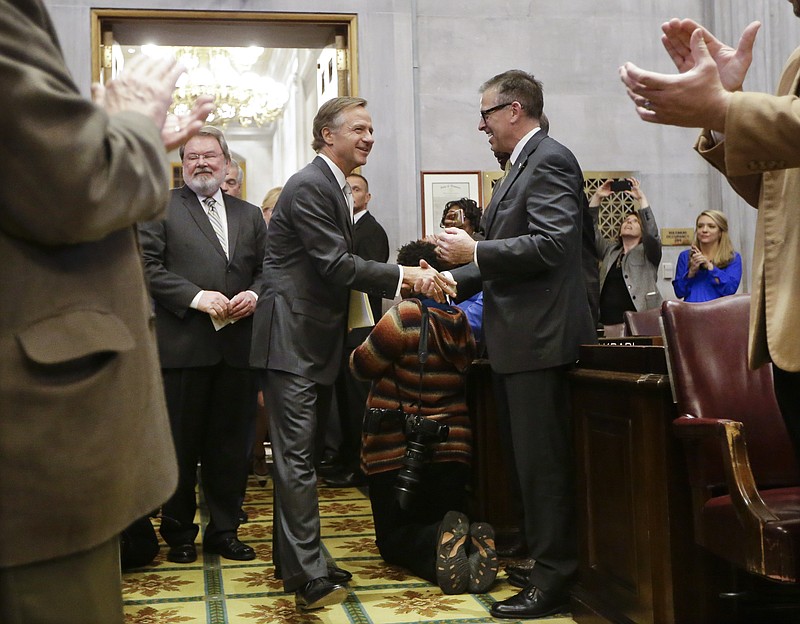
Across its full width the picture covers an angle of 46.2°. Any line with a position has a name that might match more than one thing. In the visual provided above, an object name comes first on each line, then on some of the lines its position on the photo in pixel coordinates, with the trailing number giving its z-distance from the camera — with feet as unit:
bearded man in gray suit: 13.89
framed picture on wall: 22.40
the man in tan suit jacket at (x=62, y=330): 4.00
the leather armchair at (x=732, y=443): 7.70
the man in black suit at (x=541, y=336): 11.12
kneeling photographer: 12.18
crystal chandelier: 44.96
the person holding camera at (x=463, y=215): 18.27
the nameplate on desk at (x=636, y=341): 11.07
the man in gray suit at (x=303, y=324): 11.29
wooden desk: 8.98
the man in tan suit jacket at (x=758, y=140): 5.59
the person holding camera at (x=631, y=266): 20.61
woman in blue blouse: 21.20
